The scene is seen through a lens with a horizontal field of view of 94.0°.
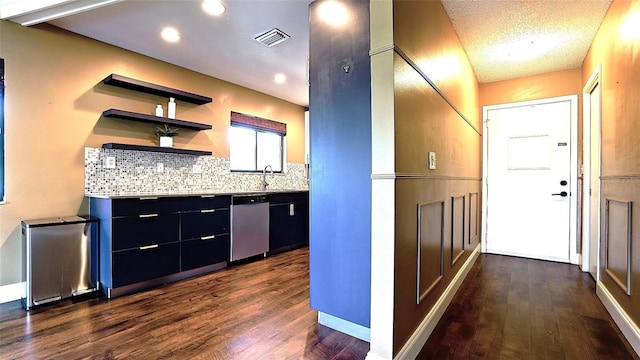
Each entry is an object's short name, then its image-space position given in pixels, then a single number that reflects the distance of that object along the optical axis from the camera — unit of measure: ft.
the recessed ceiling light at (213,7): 7.68
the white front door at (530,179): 12.51
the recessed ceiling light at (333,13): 6.46
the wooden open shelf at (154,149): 9.75
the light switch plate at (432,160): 6.76
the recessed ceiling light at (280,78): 13.17
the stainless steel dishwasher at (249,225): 11.98
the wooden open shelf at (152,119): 9.84
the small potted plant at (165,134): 11.15
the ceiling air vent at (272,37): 9.24
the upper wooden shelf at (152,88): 9.93
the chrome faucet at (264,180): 15.71
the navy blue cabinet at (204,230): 10.41
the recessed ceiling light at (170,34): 9.16
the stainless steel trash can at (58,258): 7.96
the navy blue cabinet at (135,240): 8.69
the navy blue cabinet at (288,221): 13.55
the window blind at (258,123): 14.32
